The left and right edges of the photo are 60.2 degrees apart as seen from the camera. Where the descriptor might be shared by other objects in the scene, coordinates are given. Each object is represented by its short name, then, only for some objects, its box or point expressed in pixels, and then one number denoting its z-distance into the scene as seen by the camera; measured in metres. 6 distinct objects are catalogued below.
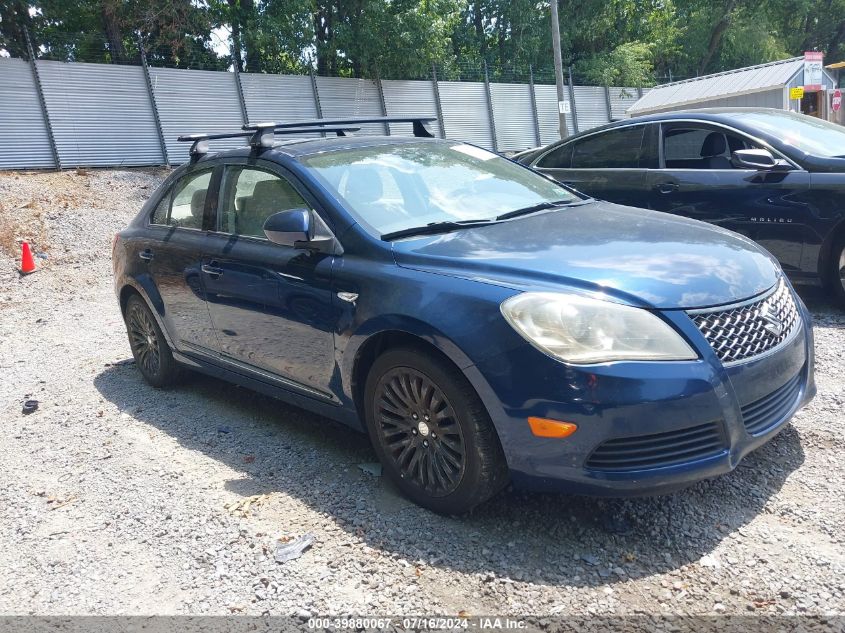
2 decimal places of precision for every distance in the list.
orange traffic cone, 10.38
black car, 5.49
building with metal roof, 22.70
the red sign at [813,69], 22.16
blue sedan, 2.73
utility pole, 22.78
